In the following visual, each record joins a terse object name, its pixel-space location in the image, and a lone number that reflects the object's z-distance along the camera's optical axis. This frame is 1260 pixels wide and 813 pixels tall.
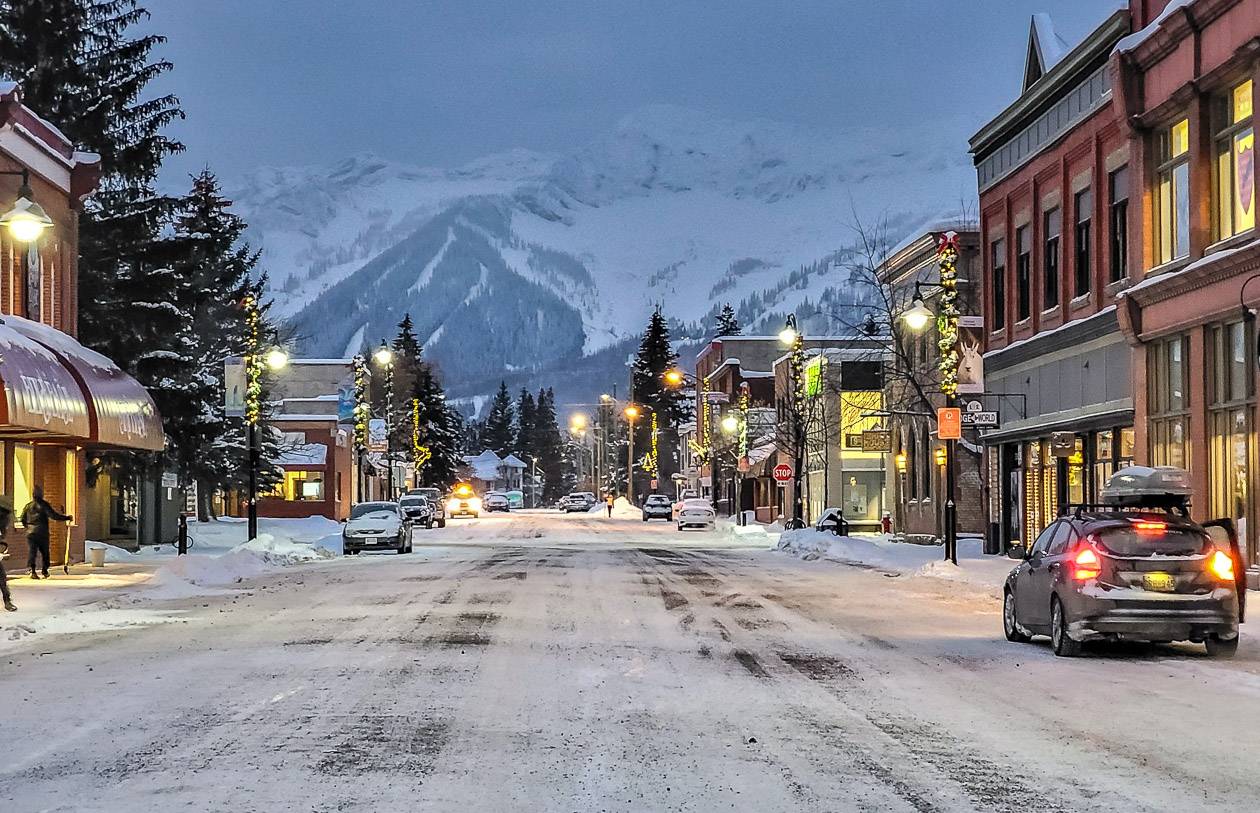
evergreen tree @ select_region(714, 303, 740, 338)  167.62
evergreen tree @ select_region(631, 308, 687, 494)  158.75
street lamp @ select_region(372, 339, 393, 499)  76.94
